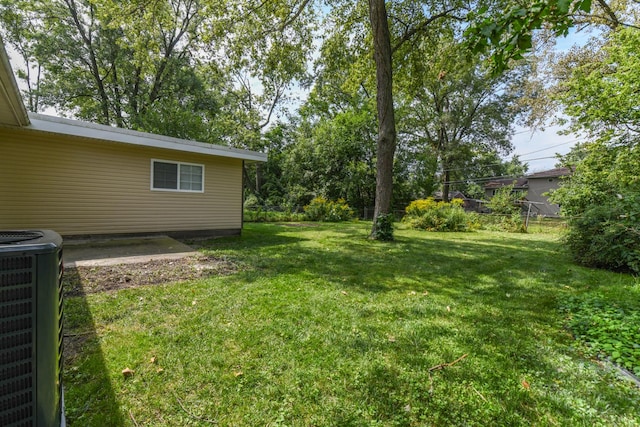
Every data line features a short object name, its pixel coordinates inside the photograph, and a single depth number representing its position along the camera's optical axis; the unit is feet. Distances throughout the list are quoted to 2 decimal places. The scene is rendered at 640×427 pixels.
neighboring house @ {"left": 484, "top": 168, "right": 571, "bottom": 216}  82.69
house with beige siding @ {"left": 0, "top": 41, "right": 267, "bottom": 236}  18.98
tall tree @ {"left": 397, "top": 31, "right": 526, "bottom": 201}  72.13
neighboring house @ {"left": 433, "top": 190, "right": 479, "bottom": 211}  104.21
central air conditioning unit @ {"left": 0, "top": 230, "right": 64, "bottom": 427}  3.28
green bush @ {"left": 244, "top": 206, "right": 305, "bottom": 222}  47.45
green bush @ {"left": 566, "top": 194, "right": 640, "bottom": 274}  16.60
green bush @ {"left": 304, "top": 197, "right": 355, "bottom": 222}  51.98
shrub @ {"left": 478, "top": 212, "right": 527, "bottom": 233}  42.04
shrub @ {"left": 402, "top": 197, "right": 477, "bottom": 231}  40.45
